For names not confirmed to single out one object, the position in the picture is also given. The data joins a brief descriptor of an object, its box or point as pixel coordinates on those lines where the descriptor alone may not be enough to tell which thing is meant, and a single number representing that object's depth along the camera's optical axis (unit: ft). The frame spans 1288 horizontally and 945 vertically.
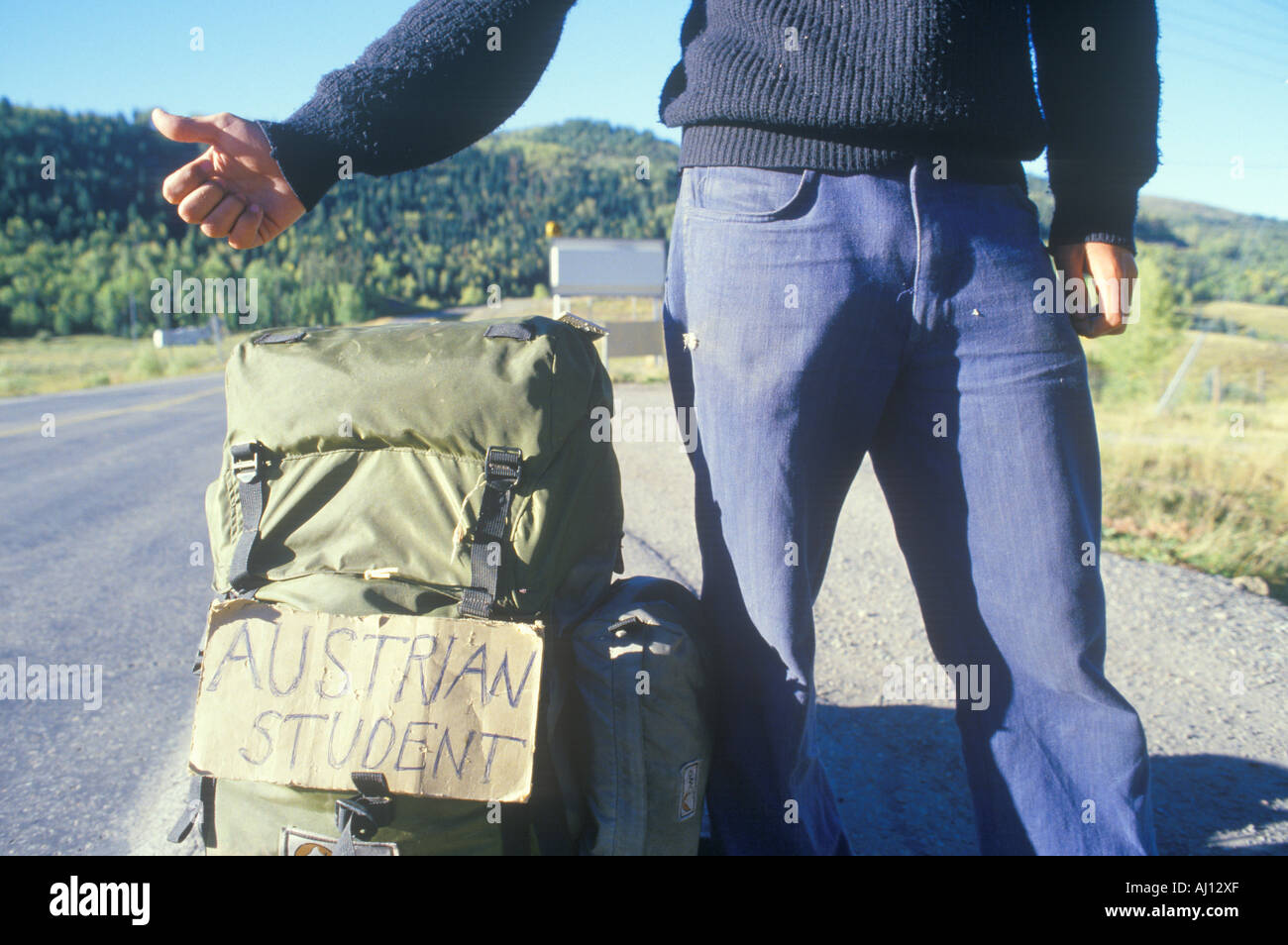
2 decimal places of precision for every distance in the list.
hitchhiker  4.00
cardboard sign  4.03
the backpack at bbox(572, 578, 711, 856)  4.52
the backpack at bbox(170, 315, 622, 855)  4.26
